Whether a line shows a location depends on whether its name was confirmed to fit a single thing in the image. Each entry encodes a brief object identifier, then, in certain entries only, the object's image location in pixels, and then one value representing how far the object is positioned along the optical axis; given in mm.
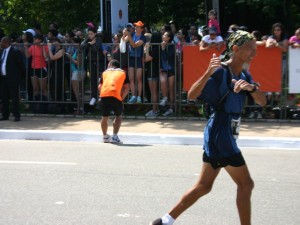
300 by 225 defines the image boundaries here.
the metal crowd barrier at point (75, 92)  13562
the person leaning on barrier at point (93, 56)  13719
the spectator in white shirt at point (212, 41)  12752
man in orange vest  11086
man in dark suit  13250
